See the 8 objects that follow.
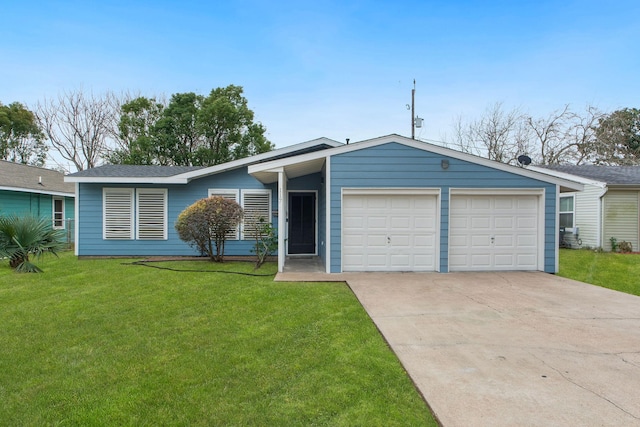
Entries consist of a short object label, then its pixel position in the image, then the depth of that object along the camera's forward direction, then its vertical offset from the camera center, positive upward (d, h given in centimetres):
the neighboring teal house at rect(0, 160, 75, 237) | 1329 +70
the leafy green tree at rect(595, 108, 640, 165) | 2362 +497
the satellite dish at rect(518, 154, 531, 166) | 1047 +160
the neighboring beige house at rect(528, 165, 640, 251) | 1300 +16
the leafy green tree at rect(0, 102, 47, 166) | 2358 +510
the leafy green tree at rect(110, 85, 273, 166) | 2134 +506
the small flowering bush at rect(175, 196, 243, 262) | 888 -22
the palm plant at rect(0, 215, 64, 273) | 794 -70
